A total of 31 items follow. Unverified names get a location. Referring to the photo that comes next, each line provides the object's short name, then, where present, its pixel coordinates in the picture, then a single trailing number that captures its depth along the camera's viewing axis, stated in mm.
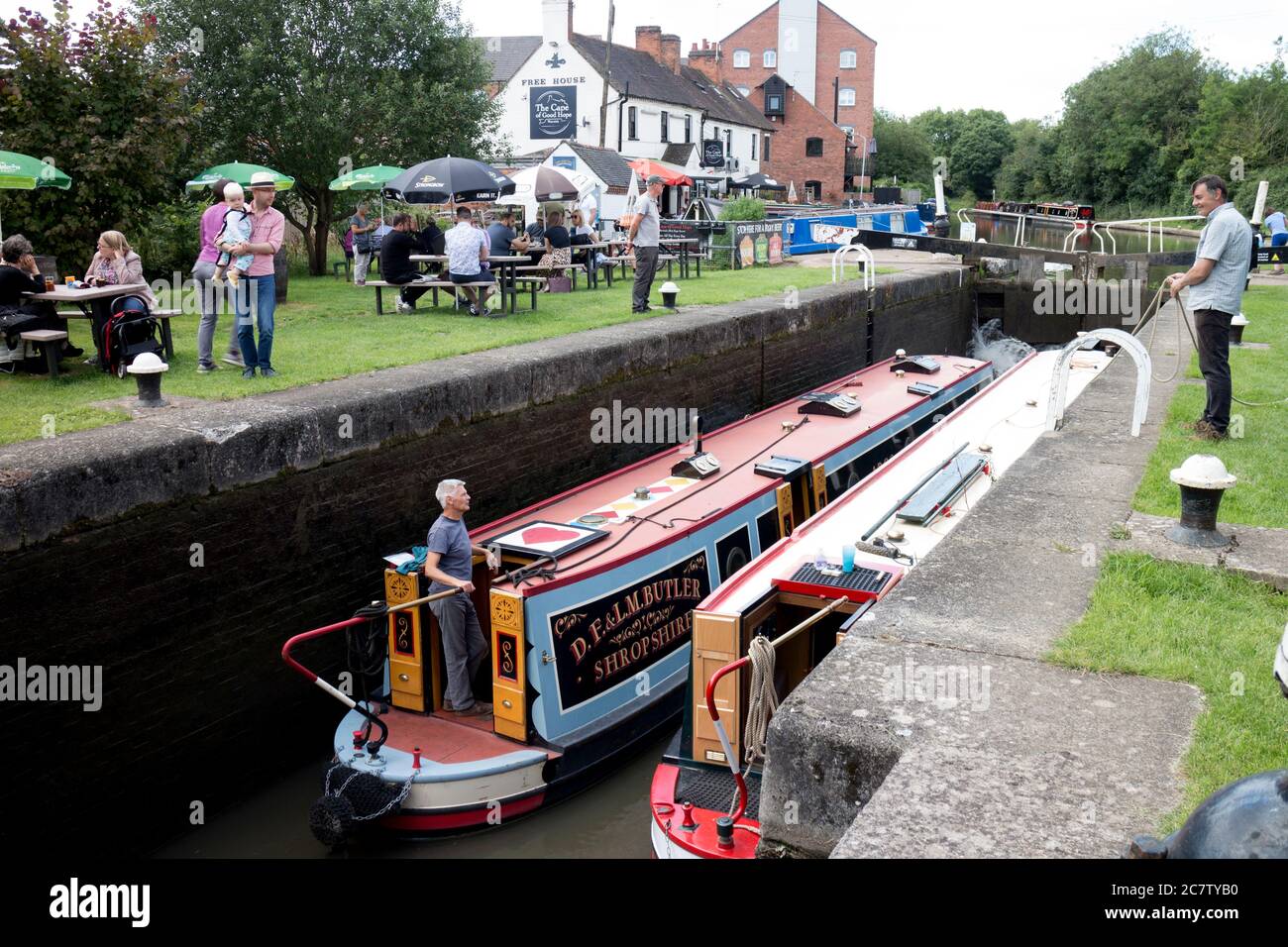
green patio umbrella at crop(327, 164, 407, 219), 14969
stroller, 8883
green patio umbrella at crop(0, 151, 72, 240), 9328
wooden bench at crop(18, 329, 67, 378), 8383
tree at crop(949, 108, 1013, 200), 72250
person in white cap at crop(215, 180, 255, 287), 8469
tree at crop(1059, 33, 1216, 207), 50375
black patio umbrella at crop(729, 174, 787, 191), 36781
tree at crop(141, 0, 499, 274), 16438
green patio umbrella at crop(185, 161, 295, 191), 13172
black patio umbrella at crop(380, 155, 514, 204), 13484
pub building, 37688
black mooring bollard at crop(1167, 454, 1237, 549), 5594
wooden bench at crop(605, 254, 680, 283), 17567
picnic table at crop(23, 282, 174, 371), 8641
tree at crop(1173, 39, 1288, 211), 41156
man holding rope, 7316
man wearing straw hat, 8617
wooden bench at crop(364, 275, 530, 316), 12625
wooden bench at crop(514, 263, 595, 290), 16125
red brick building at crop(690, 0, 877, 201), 55709
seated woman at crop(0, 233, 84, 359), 8766
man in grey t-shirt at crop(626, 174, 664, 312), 13078
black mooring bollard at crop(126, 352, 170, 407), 7672
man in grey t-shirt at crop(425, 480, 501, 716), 7090
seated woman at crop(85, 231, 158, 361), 9367
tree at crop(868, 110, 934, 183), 65750
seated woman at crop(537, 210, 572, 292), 15438
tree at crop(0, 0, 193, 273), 11266
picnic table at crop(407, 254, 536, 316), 13017
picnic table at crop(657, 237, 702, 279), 18828
